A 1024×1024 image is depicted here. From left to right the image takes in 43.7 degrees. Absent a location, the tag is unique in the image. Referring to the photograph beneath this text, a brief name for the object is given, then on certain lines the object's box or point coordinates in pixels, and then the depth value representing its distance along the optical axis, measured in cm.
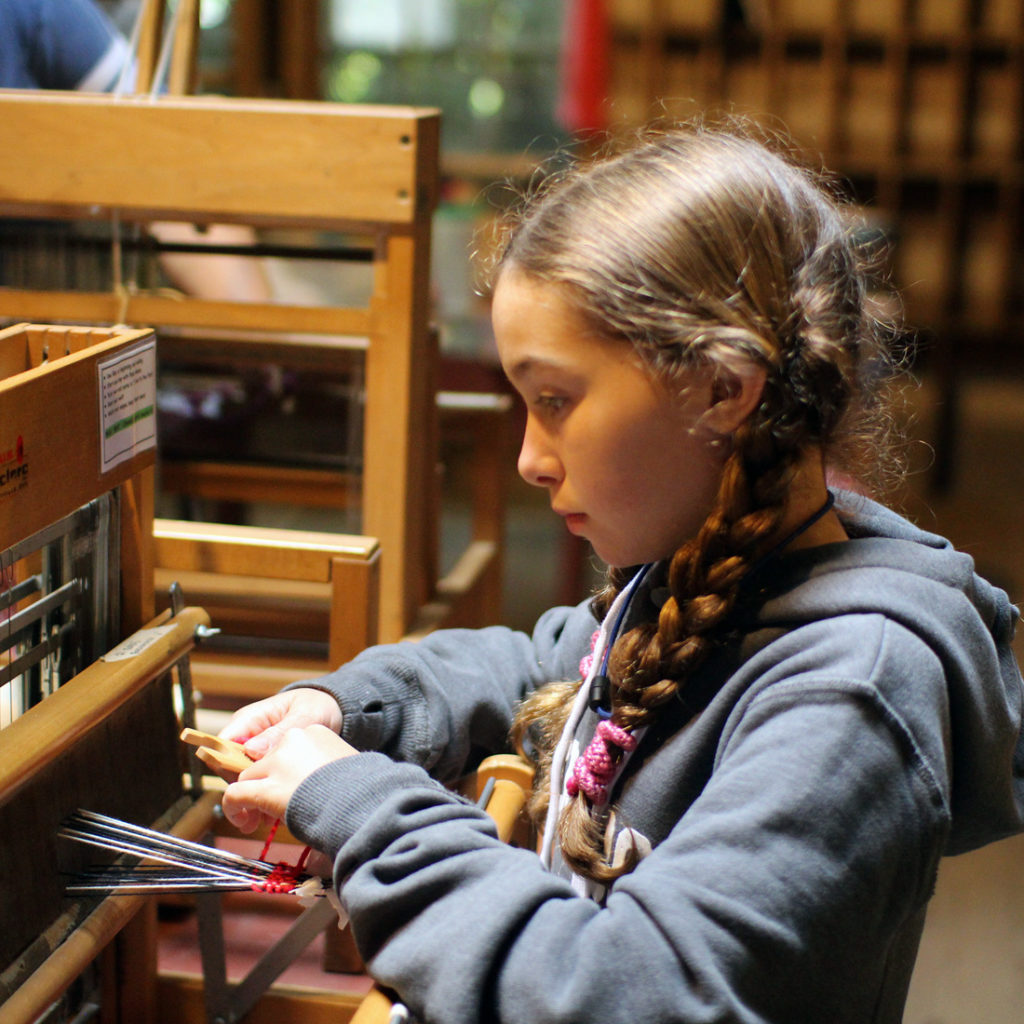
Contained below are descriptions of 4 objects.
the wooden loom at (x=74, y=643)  77
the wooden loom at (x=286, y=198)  132
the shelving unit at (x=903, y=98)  515
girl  65
